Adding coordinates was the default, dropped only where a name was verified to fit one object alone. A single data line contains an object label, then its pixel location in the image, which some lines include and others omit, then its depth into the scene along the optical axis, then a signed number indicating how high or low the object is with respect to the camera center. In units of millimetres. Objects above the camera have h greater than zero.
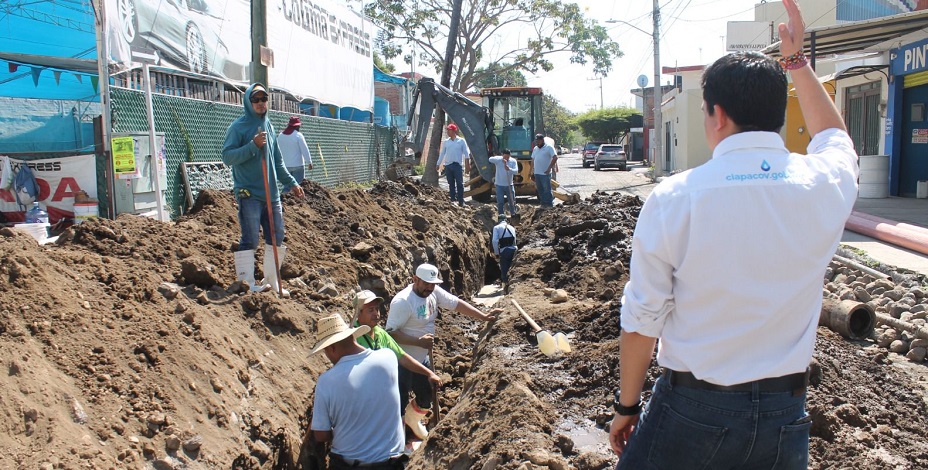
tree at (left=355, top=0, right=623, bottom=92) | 34375 +5436
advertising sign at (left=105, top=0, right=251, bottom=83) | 11648 +2120
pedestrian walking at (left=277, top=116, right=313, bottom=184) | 12289 +109
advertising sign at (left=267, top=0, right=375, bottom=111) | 18625 +2830
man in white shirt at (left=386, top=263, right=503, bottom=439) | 6863 -1464
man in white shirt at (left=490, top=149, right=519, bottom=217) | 16297 -495
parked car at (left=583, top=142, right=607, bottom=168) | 52625 -131
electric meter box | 10016 -358
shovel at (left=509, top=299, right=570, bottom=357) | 6477 -1567
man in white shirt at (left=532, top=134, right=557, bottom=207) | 16703 -284
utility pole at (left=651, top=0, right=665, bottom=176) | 32062 +1962
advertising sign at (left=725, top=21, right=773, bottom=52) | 43125 +6524
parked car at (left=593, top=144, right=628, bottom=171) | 46031 -309
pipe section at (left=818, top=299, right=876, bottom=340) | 6195 -1350
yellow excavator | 18188 +763
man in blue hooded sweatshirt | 7215 -177
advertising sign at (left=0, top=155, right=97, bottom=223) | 9844 -257
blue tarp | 13953 +2156
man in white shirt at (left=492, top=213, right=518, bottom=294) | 12594 -1479
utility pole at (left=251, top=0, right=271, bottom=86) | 9945 +1568
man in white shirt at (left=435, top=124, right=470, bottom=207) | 17625 -111
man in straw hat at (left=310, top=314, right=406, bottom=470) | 4984 -1559
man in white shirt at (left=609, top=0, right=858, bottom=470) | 2059 -361
